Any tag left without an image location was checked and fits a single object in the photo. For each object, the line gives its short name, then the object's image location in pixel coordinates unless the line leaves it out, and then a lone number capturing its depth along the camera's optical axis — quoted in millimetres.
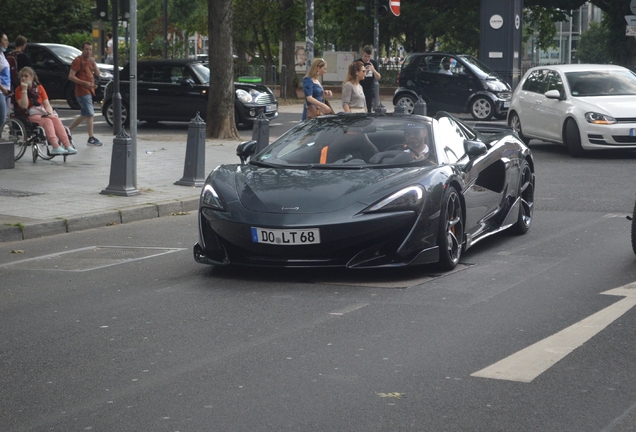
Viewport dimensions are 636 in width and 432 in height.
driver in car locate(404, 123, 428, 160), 8430
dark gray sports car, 7438
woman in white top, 16516
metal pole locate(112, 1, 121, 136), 19747
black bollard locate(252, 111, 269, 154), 15914
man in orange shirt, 19578
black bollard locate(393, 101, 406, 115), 23469
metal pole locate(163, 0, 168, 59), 38394
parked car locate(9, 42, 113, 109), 31297
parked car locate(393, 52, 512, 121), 28047
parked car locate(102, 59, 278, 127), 24797
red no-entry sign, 28906
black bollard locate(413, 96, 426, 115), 22031
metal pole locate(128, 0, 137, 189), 12894
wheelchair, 16141
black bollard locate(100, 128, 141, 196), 12820
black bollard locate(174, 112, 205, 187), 13977
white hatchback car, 17578
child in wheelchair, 16141
